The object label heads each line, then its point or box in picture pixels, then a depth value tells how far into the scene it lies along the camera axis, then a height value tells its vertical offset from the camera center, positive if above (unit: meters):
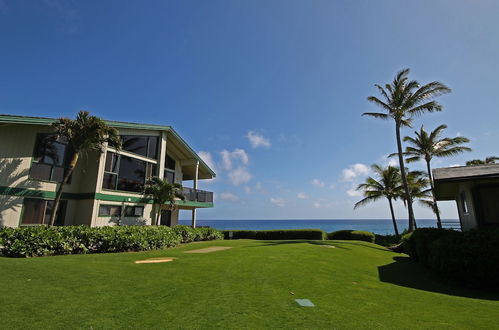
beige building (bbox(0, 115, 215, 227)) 13.86 +2.86
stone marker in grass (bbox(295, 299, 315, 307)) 5.62 -1.67
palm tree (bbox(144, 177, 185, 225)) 19.39 +2.30
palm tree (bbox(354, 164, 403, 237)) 30.50 +4.33
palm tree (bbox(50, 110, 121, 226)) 13.99 +4.76
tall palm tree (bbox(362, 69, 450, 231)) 21.59 +10.22
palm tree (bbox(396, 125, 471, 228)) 26.69 +7.95
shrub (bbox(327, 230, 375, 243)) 26.67 -1.12
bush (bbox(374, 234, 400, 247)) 25.03 -1.45
